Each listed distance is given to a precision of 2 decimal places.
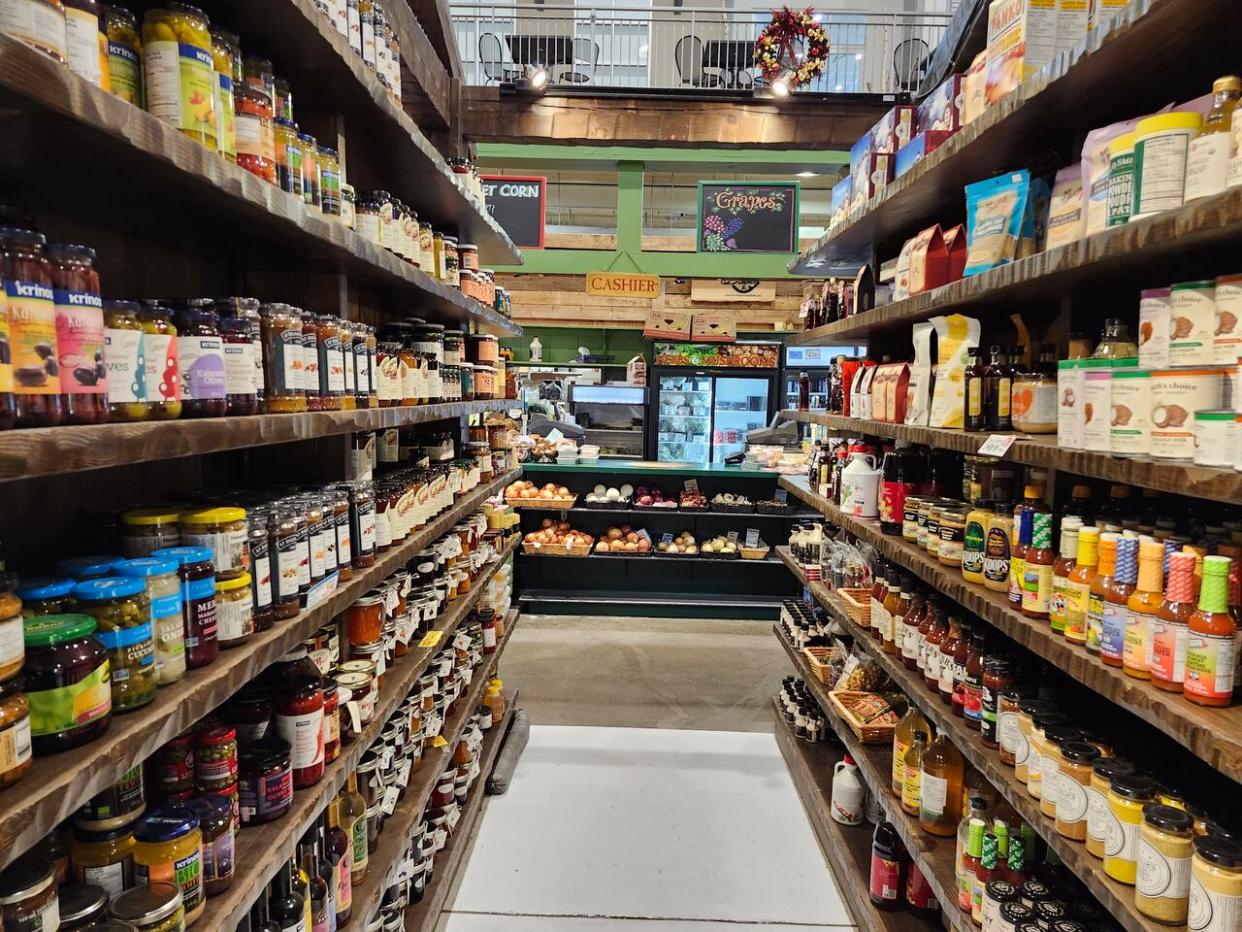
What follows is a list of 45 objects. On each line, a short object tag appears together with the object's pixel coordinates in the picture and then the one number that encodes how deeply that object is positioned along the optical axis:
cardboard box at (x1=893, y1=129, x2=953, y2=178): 2.32
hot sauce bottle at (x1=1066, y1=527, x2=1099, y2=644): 1.52
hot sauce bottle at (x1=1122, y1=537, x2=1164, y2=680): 1.32
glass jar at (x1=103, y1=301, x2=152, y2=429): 1.03
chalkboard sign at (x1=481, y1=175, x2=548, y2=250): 6.29
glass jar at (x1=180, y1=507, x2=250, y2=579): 1.32
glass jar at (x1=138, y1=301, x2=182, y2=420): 1.09
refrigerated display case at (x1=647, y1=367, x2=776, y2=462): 8.19
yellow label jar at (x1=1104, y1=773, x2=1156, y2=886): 1.35
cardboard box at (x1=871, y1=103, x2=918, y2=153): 2.65
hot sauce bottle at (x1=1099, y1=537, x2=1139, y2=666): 1.39
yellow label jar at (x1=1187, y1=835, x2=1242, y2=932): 1.15
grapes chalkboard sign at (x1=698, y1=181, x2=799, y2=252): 6.56
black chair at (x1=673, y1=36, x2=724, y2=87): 6.90
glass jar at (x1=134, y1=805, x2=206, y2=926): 1.16
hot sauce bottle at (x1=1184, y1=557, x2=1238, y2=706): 1.20
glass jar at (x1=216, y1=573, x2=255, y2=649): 1.31
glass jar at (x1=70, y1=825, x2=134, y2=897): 1.15
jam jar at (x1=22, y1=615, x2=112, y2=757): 0.93
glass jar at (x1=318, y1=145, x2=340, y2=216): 1.68
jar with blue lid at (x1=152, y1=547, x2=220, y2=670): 1.22
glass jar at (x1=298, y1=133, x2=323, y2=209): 1.57
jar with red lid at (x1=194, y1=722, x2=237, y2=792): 1.39
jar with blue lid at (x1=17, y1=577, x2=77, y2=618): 1.02
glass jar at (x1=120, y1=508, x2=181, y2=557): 1.29
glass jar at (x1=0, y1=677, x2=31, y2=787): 0.85
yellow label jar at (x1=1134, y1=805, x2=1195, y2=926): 1.25
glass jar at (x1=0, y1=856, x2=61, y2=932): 0.92
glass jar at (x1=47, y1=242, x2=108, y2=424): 0.90
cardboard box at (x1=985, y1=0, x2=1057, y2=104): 1.78
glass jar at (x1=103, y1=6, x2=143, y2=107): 1.08
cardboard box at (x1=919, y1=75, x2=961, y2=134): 2.26
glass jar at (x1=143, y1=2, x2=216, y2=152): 1.12
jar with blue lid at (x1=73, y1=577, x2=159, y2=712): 1.05
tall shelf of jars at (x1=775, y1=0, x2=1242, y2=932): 1.23
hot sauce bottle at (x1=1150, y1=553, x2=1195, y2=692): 1.26
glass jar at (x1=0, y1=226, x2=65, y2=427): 0.84
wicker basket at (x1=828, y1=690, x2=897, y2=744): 2.75
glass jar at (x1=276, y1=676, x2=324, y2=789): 1.61
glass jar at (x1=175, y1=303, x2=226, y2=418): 1.19
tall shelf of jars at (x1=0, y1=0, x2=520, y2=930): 0.91
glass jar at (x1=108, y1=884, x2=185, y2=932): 1.07
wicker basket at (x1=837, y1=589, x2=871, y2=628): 2.90
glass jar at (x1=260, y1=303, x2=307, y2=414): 1.46
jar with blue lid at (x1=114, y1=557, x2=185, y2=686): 1.14
